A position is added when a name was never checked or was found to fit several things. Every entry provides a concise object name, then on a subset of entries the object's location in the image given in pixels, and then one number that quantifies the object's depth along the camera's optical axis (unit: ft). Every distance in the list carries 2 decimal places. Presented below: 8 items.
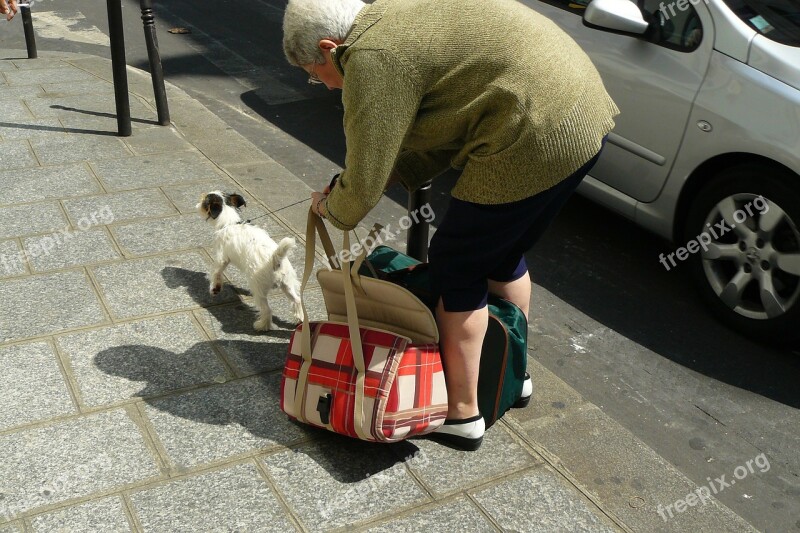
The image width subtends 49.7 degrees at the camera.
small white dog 12.92
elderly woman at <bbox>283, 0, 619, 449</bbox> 8.80
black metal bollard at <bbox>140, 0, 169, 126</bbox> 20.33
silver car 14.10
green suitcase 10.69
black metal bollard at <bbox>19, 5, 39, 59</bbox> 25.39
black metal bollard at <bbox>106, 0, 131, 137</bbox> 19.96
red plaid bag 9.86
